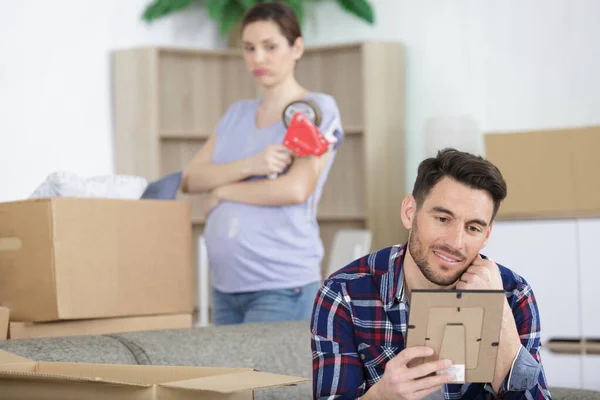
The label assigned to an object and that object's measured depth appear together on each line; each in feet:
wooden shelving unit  17.65
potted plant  18.08
